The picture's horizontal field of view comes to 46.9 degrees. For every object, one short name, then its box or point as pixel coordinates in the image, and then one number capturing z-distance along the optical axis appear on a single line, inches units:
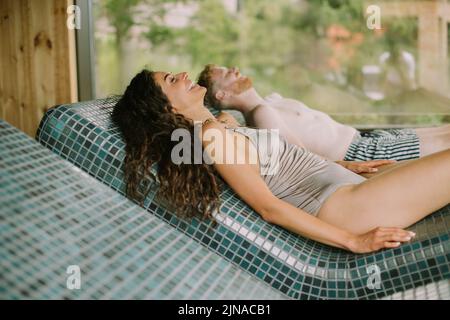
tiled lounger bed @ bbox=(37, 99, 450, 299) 59.1
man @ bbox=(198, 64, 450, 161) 96.3
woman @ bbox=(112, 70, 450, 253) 64.6
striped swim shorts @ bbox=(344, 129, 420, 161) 95.4
